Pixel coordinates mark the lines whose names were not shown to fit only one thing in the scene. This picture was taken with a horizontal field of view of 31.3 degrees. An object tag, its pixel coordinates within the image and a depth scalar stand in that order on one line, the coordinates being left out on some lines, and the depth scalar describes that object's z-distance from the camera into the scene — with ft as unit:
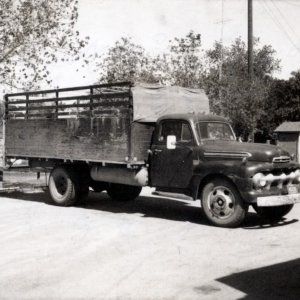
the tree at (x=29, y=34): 56.24
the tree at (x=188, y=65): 90.63
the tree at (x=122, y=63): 102.68
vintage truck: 31.14
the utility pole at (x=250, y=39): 91.30
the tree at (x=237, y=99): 90.02
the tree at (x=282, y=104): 132.16
